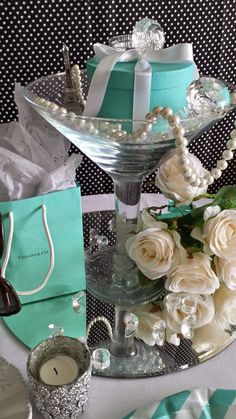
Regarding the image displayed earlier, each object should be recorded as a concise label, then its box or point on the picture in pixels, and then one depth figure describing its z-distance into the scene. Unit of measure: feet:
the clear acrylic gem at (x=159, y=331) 1.92
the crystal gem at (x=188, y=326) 1.86
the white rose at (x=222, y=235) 1.78
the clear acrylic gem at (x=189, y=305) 1.85
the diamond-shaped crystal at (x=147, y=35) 1.85
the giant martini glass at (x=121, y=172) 1.64
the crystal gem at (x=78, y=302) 2.06
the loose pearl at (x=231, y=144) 1.78
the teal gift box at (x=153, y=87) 1.65
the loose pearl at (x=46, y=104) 1.69
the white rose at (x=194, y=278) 1.80
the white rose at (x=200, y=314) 1.85
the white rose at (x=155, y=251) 1.82
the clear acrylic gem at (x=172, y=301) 1.89
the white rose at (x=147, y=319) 1.92
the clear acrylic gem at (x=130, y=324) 1.93
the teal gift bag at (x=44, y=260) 1.82
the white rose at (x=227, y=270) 1.81
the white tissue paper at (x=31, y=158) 1.82
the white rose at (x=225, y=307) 1.90
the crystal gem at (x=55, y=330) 1.82
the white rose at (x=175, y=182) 1.96
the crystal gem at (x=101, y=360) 1.78
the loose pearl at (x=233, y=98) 1.77
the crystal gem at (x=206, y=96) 1.72
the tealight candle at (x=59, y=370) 1.51
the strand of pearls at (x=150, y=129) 1.56
